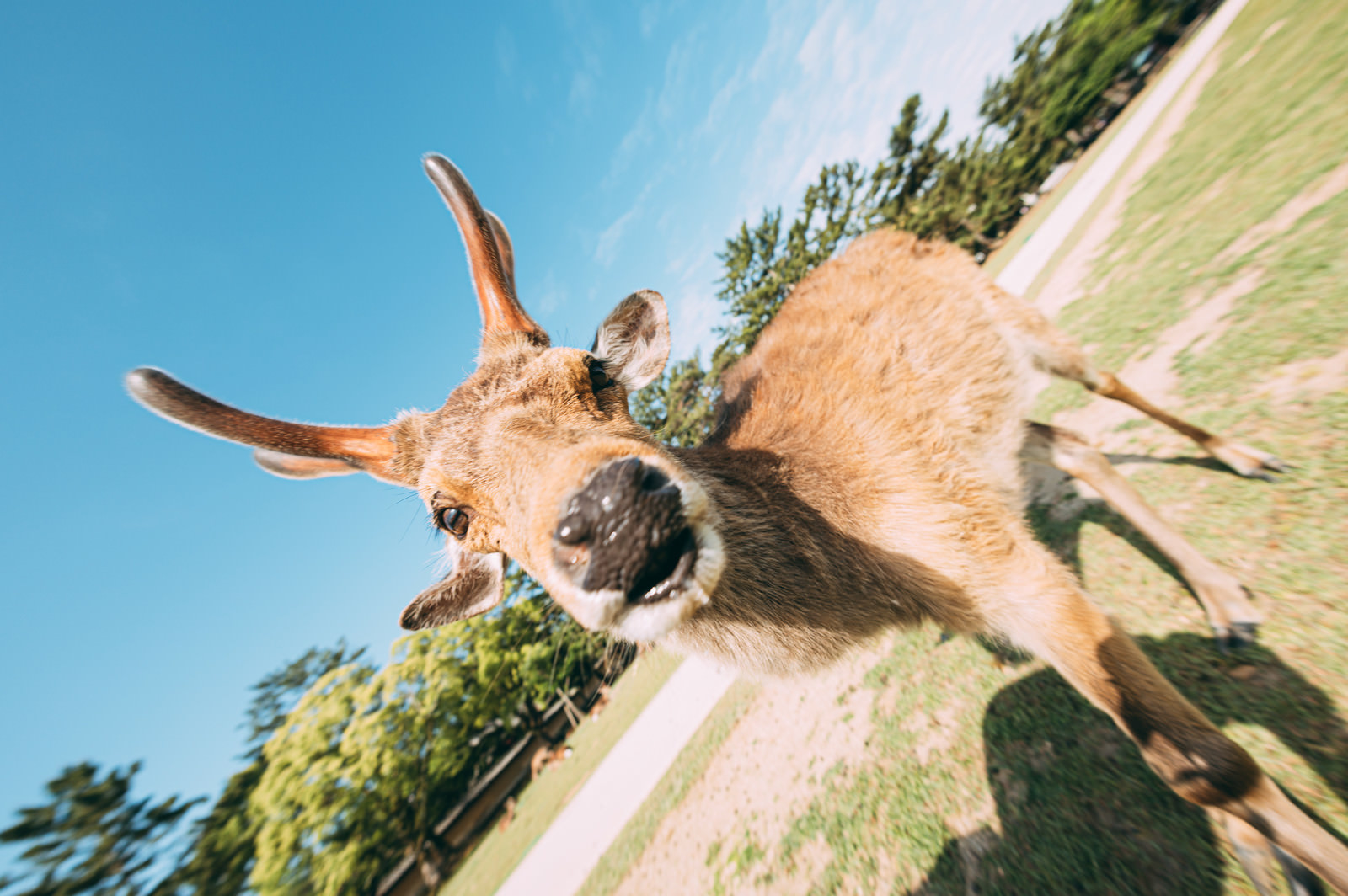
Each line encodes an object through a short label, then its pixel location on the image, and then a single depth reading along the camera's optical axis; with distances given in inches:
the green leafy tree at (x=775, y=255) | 842.8
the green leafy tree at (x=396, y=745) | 358.9
